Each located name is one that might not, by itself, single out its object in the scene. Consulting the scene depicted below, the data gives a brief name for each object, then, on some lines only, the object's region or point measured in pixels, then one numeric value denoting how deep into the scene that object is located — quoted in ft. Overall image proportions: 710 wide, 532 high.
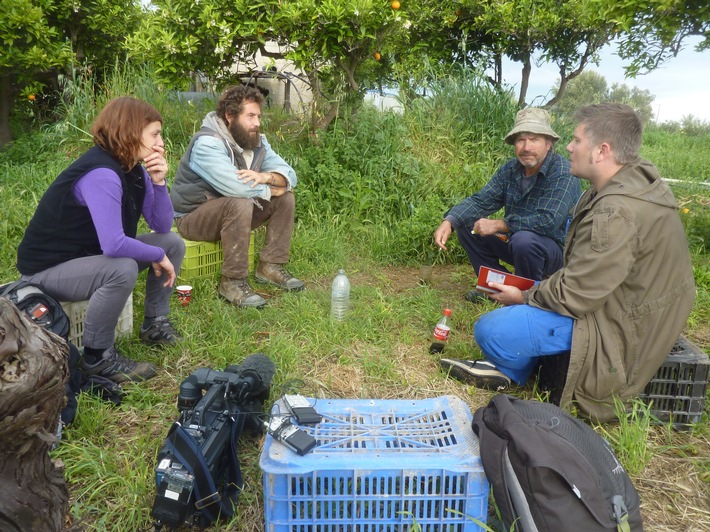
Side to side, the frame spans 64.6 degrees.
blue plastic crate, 6.27
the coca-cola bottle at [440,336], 11.58
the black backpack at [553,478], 6.02
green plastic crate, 13.84
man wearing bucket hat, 12.60
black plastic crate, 9.08
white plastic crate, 9.87
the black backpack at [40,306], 8.32
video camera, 6.45
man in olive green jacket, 8.38
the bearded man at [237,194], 13.48
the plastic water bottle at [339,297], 12.87
